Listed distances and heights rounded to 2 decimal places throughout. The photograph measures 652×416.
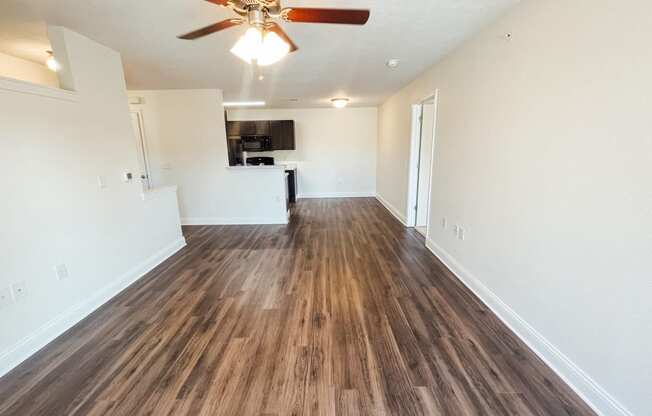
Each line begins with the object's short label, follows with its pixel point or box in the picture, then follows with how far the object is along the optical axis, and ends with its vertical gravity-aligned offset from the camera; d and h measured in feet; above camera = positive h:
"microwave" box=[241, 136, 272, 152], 22.47 +0.78
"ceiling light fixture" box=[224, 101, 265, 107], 19.42 +3.60
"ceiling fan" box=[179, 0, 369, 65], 5.23 +2.69
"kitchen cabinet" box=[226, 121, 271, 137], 22.48 +2.01
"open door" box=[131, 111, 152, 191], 15.26 +0.45
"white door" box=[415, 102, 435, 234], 13.93 -0.63
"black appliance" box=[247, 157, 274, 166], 21.89 -0.69
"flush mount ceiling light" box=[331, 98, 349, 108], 18.60 +3.46
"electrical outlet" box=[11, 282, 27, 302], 6.01 -3.01
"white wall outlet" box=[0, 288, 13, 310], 5.75 -3.03
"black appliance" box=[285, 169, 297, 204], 21.94 -2.80
